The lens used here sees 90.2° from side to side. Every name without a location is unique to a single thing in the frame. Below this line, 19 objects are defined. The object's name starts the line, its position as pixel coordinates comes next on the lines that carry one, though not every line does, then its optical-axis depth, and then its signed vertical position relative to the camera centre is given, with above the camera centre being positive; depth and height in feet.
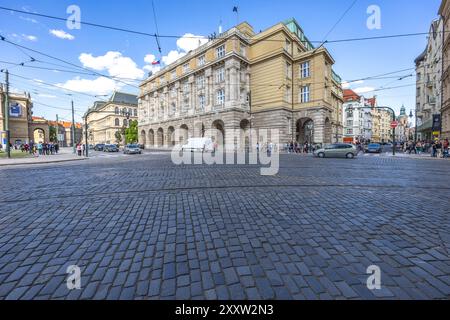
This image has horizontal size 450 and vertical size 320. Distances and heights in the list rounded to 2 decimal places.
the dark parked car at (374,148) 102.85 -0.26
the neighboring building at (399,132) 388.86 +27.50
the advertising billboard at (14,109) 144.77 +27.34
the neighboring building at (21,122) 179.11 +23.10
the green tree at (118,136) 248.52 +15.32
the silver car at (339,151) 72.43 -1.07
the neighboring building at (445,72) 83.00 +28.14
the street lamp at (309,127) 121.58 +11.83
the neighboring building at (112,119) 269.34 +39.51
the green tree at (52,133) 271.84 +22.16
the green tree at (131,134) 207.83 +14.52
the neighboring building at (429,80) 107.55 +38.69
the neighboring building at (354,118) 253.88 +33.91
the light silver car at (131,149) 106.11 +0.27
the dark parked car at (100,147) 153.89 +2.01
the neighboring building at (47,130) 206.28 +24.37
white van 99.14 +1.82
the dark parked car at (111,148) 140.87 +1.15
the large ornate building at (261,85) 109.09 +33.17
